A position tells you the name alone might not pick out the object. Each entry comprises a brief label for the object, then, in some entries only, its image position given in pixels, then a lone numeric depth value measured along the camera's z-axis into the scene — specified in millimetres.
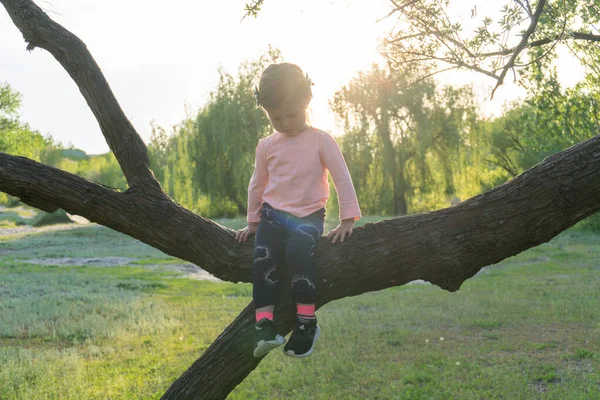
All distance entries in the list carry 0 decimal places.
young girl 3172
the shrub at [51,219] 34312
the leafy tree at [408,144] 29125
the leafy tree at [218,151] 30500
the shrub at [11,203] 53438
